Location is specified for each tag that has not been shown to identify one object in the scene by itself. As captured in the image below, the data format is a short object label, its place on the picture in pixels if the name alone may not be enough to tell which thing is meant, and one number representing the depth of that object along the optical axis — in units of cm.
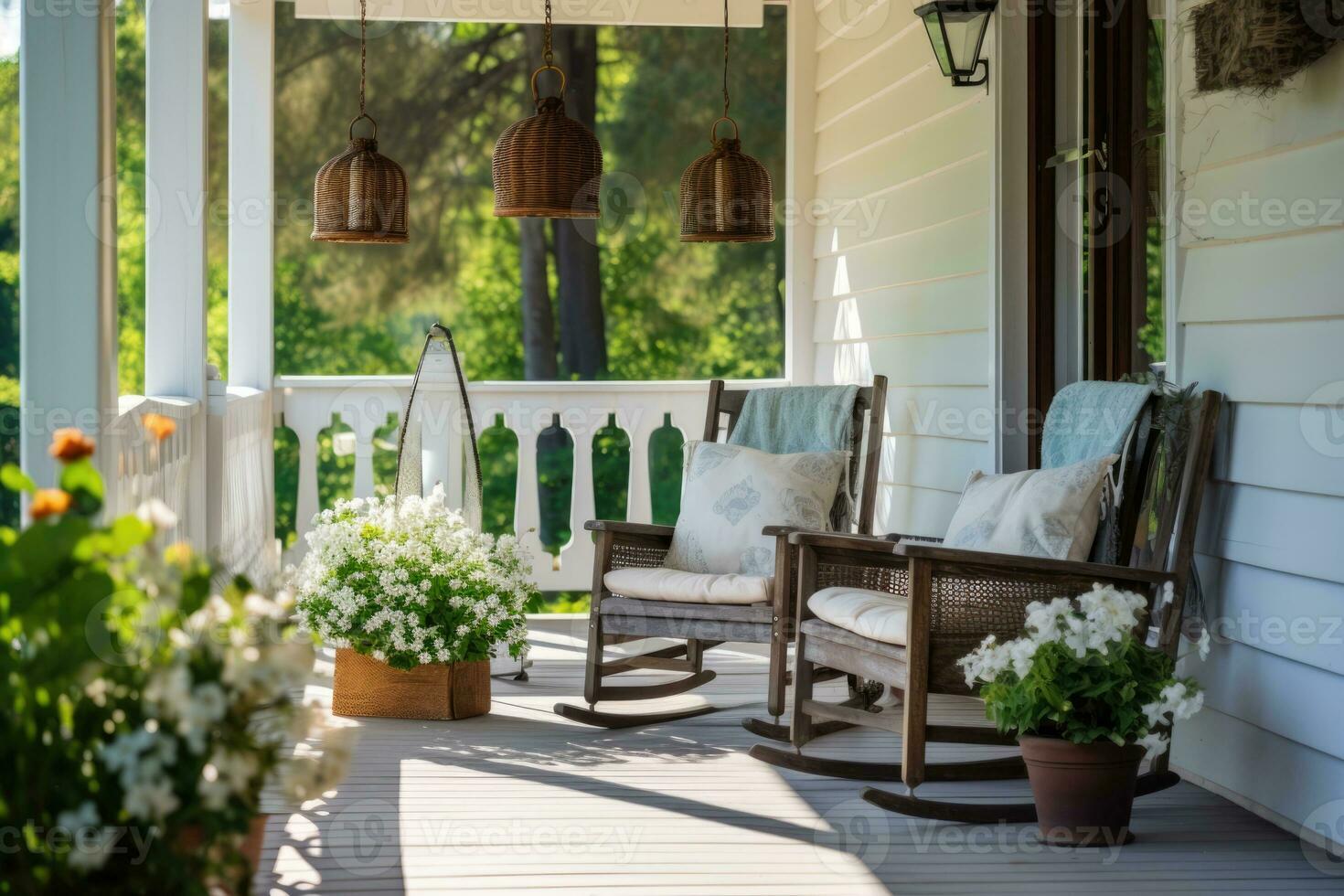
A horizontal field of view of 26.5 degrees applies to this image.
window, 743
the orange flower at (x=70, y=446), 293
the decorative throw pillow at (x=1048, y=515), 649
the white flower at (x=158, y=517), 297
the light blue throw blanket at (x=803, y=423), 902
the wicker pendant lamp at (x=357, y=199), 935
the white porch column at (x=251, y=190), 1079
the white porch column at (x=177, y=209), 763
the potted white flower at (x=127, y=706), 281
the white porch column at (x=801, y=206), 1186
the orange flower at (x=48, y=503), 291
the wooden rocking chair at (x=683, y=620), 760
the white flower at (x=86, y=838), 273
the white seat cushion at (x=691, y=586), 772
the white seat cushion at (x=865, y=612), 636
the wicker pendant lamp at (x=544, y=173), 839
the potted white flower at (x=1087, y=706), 556
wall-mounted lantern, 831
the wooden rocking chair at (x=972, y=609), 611
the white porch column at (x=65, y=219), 467
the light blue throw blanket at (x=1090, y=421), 664
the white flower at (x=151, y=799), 273
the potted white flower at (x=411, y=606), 785
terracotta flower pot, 561
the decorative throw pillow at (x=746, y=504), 840
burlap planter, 808
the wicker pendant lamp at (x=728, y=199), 963
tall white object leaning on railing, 920
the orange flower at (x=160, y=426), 305
